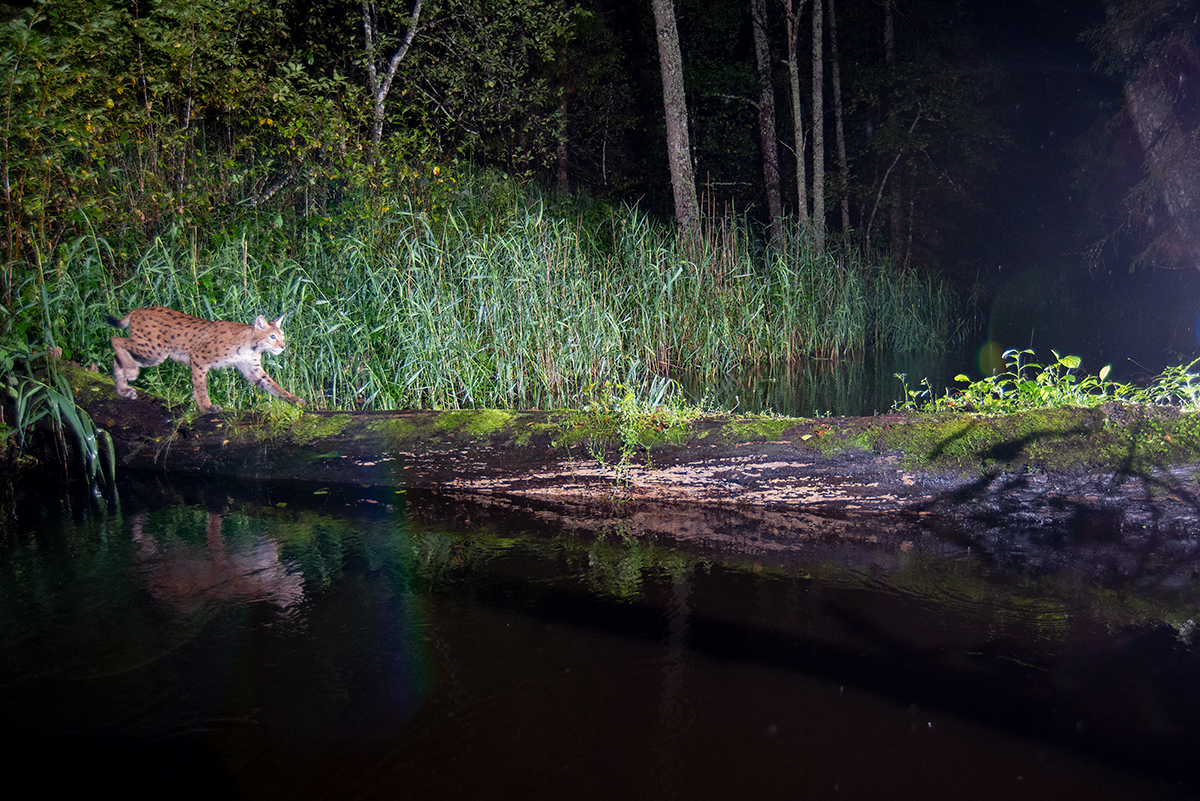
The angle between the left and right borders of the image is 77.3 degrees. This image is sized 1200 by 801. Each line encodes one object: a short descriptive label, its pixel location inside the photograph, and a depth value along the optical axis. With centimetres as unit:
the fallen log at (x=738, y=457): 322
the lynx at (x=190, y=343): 448
